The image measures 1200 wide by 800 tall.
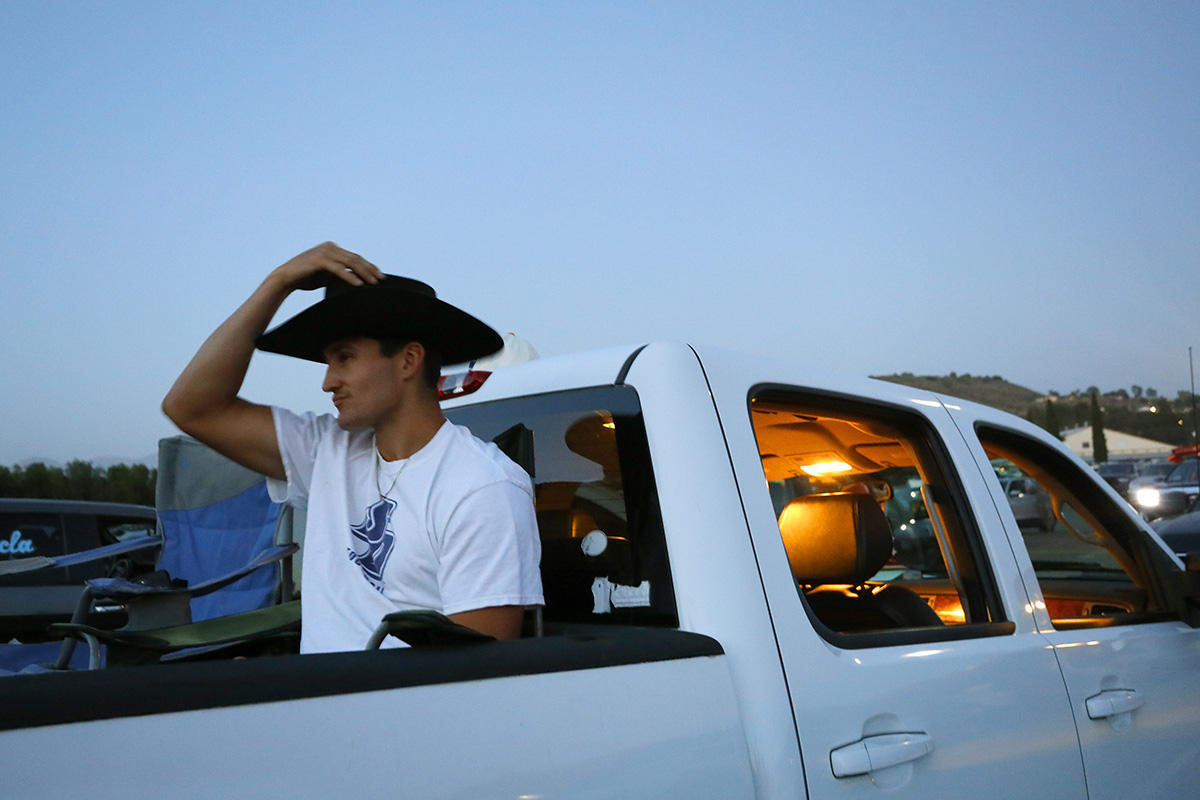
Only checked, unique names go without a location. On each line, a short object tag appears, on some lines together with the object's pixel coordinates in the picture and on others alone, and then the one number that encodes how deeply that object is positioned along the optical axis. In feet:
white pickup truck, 4.19
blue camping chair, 12.07
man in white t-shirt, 6.89
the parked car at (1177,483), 55.93
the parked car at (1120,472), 112.97
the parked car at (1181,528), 15.21
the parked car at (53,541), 22.70
